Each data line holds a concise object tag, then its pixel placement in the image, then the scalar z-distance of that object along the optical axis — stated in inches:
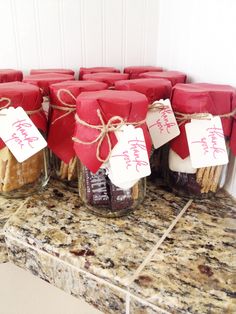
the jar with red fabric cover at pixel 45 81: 24.0
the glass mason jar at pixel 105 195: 19.9
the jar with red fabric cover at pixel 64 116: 21.1
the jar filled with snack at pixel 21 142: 19.7
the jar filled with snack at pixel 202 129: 20.3
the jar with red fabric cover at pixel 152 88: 22.2
